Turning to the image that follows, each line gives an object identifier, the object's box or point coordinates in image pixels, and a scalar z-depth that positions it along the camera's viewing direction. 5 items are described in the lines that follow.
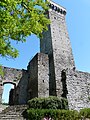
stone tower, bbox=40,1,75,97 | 21.14
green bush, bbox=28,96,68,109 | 15.55
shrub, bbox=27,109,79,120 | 12.65
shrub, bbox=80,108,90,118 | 13.98
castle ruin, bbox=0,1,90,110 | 19.28
